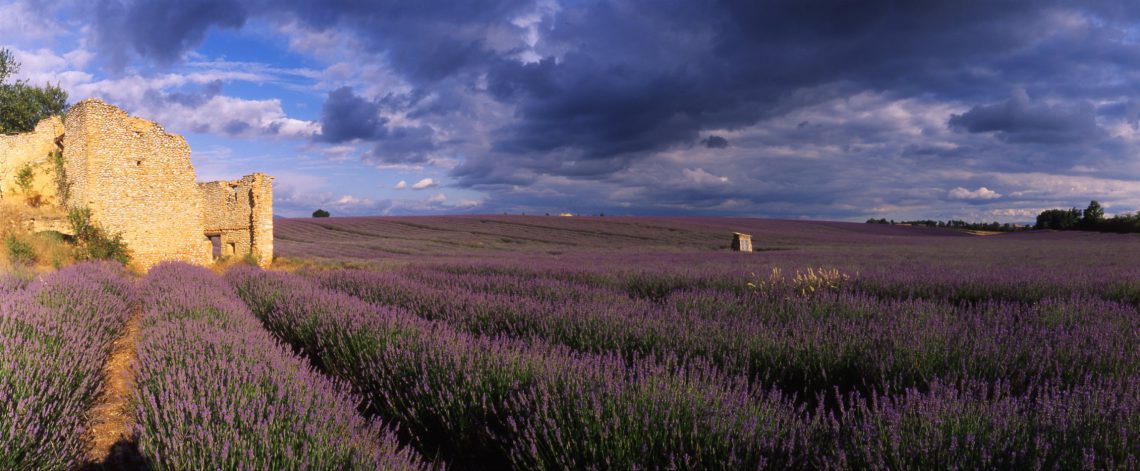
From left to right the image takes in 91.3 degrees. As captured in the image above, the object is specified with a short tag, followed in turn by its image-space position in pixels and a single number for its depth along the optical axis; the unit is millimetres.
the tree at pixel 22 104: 19141
